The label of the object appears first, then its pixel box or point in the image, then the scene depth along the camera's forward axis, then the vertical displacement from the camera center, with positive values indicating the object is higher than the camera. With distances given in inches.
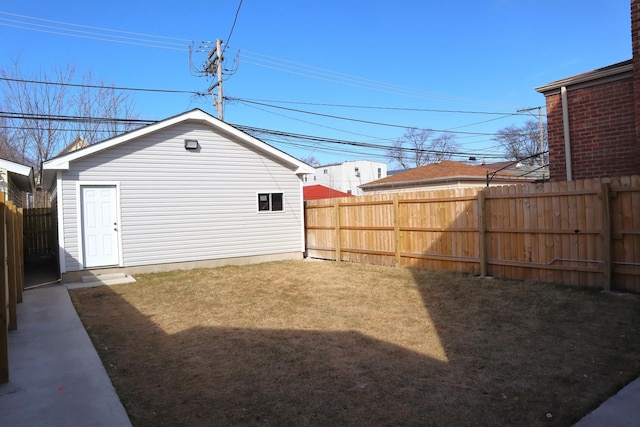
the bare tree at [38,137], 853.2 +172.4
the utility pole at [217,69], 792.9 +275.9
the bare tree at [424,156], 1889.8 +243.8
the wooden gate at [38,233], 617.3 -13.8
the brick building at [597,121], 321.1 +66.8
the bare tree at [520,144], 1690.0 +258.7
